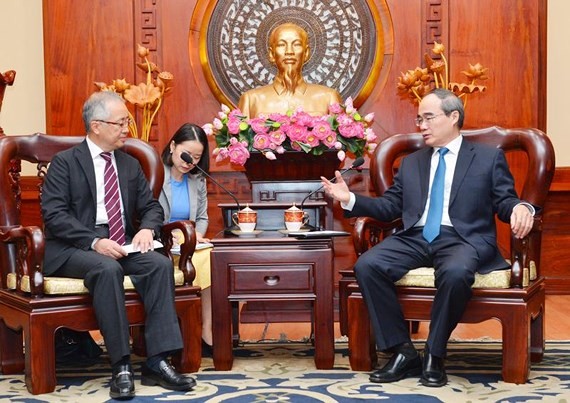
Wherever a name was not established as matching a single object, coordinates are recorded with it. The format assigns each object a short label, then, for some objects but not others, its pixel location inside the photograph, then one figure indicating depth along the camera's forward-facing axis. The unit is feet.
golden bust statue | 14.38
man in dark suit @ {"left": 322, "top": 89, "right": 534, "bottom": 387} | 9.32
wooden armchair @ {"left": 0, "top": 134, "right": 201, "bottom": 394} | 9.19
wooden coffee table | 10.11
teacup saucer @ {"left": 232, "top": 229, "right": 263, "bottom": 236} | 10.77
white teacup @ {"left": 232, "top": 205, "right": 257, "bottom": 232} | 10.96
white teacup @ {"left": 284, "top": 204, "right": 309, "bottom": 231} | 10.84
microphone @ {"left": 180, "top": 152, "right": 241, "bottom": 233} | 10.76
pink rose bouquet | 12.41
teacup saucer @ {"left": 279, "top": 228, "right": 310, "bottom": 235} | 10.76
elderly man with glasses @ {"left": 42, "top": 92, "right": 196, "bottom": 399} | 9.17
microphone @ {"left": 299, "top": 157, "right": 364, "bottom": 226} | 10.09
